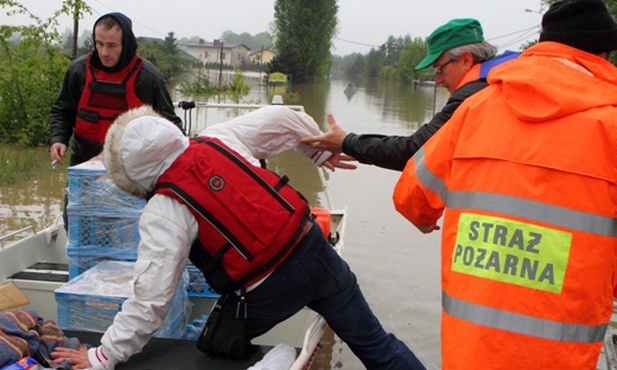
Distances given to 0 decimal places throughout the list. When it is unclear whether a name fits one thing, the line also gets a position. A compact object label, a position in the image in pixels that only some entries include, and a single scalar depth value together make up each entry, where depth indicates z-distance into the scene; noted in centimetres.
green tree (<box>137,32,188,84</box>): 4438
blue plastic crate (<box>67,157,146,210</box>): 368
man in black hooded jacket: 430
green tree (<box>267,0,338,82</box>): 6106
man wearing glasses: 303
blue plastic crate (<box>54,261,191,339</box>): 340
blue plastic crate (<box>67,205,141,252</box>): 372
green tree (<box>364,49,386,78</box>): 11408
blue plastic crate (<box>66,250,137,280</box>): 380
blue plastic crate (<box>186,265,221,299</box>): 402
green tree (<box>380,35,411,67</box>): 11972
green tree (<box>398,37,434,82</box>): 8507
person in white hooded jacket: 255
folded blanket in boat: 272
